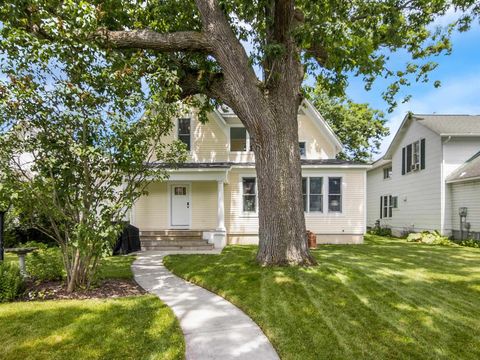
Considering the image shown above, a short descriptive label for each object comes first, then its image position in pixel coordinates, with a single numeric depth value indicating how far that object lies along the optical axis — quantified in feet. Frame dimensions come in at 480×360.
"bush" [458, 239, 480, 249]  40.53
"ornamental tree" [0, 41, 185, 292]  17.08
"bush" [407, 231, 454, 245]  45.18
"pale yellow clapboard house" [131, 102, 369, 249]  44.32
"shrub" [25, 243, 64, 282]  20.20
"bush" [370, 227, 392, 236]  62.08
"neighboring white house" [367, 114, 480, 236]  46.57
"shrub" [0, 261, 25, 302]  16.56
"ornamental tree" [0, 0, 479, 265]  20.45
